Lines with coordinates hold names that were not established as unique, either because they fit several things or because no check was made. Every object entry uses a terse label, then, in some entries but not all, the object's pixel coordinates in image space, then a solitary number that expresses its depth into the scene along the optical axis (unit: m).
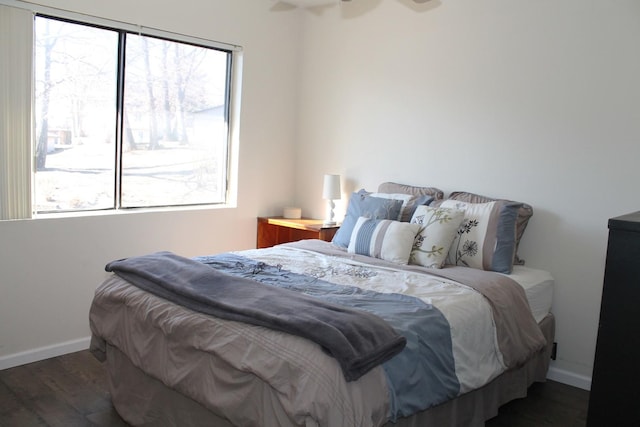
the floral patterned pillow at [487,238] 3.16
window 3.41
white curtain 3.09
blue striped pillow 3.19
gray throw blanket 1.86
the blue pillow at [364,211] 3.52
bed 1.86
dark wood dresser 1.21
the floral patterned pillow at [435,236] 3.17
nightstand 4.13
